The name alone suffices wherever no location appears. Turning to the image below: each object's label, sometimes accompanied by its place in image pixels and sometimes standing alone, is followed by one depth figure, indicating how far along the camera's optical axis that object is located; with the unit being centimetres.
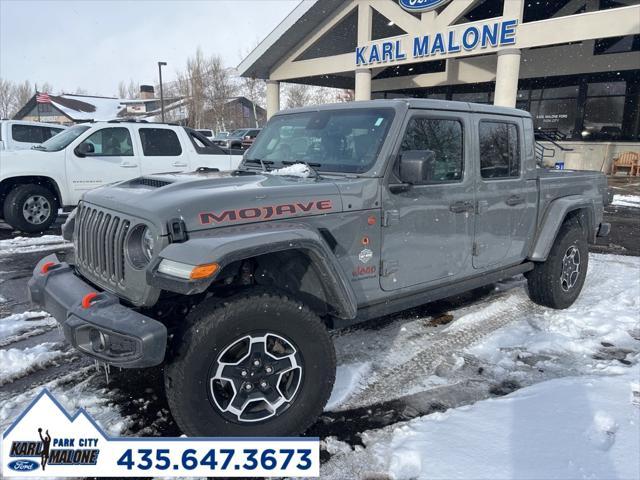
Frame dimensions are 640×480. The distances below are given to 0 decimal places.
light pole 3969
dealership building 1490
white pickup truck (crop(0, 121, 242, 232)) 824
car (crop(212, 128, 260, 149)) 2566
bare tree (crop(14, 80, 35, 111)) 8261
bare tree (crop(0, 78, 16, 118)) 8144
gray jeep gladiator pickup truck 244
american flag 3669
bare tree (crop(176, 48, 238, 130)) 4322
